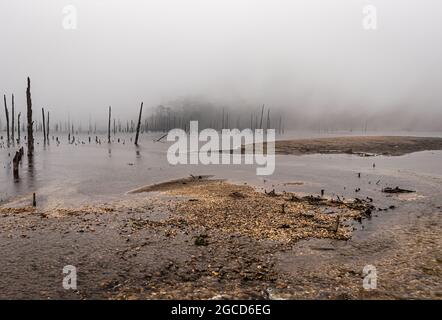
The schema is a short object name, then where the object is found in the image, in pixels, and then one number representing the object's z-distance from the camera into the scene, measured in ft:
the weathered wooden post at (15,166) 108.27
